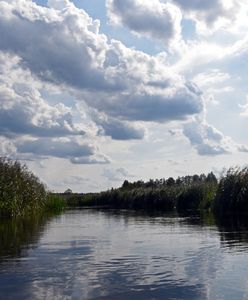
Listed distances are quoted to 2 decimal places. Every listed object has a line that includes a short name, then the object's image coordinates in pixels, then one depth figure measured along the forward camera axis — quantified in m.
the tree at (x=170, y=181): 105.06
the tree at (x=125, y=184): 138.85
